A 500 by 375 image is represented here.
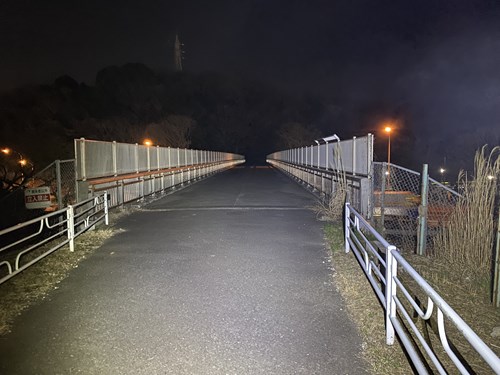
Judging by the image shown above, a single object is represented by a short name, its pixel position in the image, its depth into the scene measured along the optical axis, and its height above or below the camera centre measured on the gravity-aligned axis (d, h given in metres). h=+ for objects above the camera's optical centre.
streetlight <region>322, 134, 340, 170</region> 12.56 +0.85
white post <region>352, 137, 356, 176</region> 10.21 +0.17
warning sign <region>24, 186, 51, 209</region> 8.49 -0.71
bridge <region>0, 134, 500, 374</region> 3.62 -1.81
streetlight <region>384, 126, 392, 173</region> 29.74 +2.67
